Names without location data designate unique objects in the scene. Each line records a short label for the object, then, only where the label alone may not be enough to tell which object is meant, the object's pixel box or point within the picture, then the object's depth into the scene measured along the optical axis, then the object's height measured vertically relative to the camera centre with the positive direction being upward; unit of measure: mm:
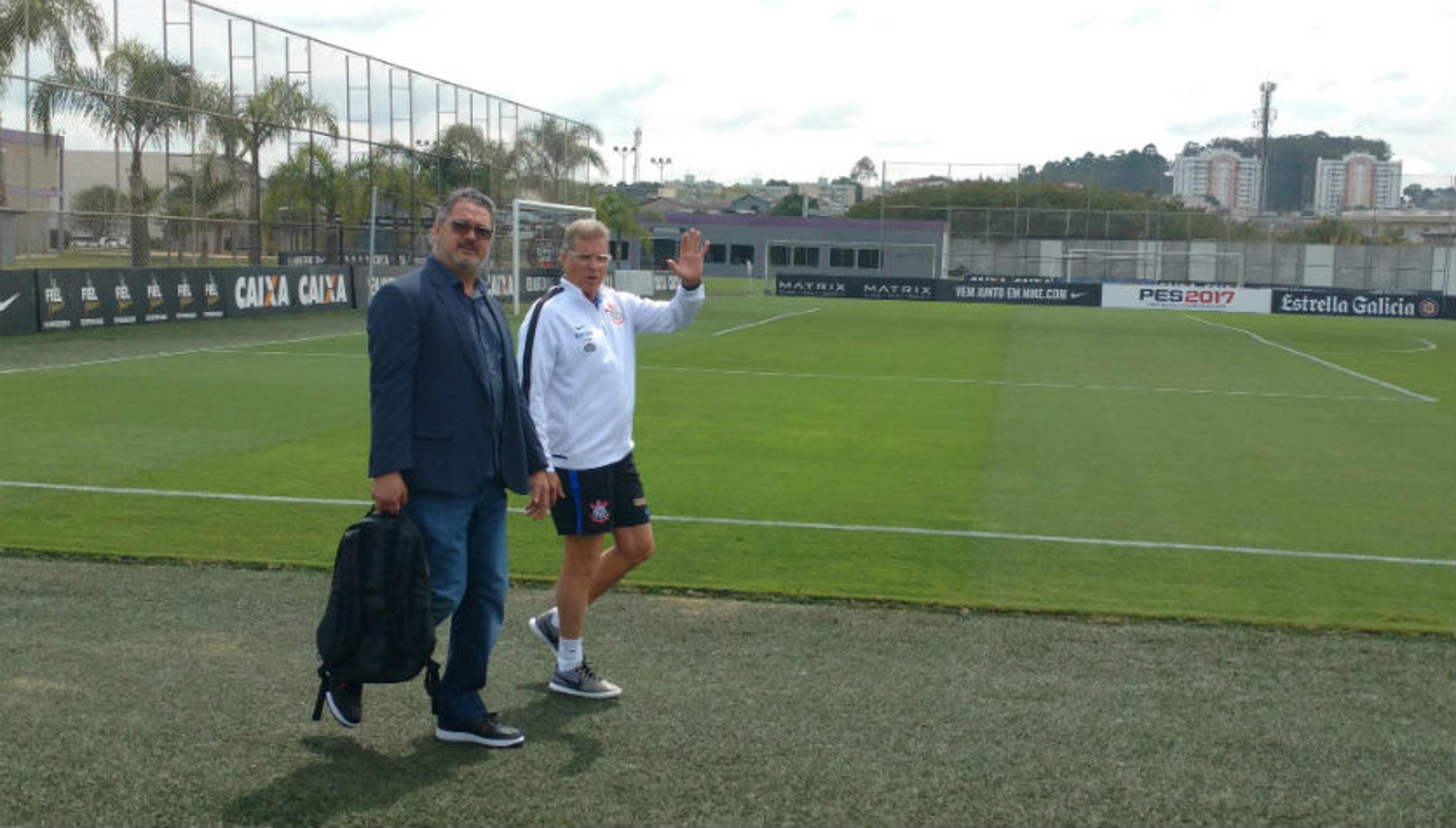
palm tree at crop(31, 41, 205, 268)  31047 +3377
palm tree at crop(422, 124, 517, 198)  50031 +3525
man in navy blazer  4887 -606
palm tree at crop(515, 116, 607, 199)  58250 +4676
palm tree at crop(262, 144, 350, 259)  39500 +1847
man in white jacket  5844 -609
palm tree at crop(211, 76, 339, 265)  37375 +3624
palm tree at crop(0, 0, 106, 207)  29984 +4695
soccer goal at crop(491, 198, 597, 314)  42875 +354
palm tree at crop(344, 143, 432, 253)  44281 +2021
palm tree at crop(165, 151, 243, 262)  34750 +1396
